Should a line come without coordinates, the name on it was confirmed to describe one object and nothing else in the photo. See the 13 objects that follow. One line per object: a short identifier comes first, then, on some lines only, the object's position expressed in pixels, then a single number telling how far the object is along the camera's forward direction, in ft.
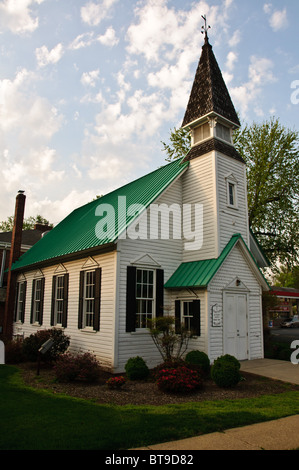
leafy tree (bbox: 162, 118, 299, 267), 80.12
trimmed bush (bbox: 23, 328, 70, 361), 44.11
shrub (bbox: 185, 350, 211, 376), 35.47
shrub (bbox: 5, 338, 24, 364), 46.06
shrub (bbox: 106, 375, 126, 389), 29.71
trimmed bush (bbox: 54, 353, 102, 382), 32.50
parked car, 161.81
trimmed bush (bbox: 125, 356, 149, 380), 34.22
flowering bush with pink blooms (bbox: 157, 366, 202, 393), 28.68
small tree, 36.50
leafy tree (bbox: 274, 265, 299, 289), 274.57
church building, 39.75
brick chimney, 69.67
